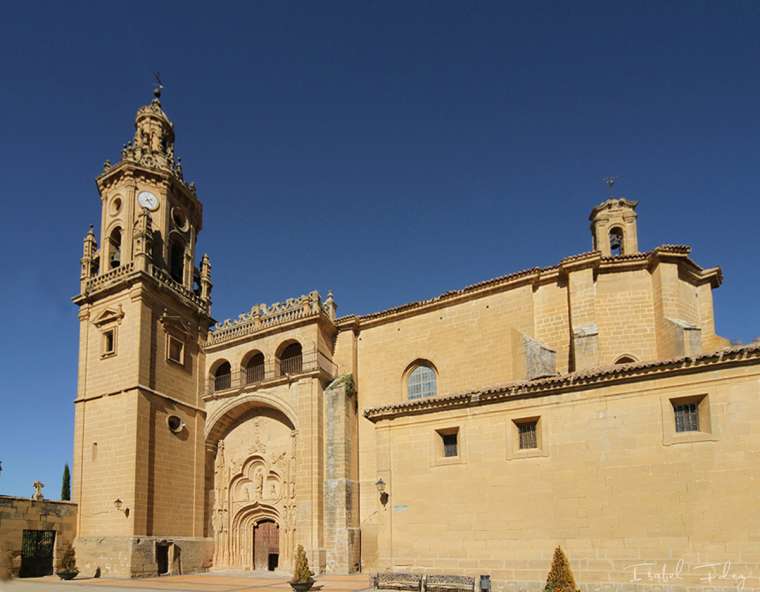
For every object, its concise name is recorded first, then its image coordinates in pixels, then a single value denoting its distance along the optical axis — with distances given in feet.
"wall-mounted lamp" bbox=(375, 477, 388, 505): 50.26
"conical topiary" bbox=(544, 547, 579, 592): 36.91
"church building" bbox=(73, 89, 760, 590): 39.68
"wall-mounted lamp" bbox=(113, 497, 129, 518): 71.10
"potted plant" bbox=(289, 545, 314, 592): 49.90
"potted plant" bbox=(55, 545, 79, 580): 69.36
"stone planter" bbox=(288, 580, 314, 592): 49.88
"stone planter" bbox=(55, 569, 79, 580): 69.31
